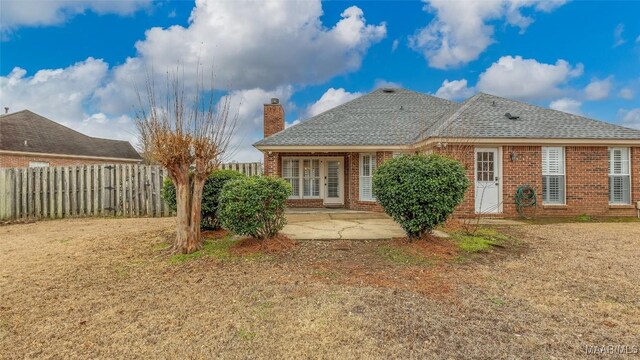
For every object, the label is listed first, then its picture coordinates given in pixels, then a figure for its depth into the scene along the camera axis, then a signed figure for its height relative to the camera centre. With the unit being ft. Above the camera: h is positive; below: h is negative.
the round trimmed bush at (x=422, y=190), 20.47 -0.71
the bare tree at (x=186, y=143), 20.12 +2.27
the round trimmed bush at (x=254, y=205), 19.72 -1.56
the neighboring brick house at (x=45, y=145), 62.08 +7.50
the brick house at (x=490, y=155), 36.11 +2.78
